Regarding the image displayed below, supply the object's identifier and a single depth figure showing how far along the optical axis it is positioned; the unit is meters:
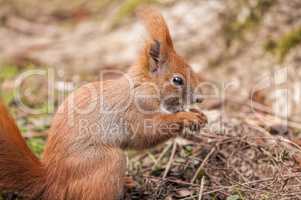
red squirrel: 3.02
